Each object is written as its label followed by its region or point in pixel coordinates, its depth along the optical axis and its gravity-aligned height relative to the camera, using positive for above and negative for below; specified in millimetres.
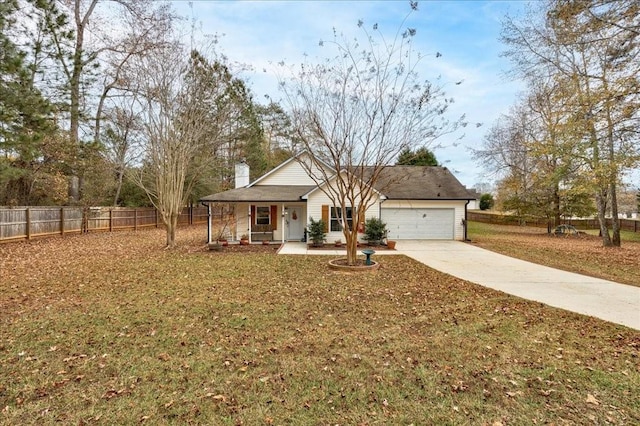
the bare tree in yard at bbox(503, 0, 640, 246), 9078 +4853
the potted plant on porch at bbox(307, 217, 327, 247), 16141 -925
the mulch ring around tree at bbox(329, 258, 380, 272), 9883 -1575
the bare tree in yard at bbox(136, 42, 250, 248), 13312 +4086
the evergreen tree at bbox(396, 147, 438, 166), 28725 +4621
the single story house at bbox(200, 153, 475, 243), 16969 +404
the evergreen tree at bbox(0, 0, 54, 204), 8016 +2686
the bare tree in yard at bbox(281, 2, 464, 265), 10703 +3662
